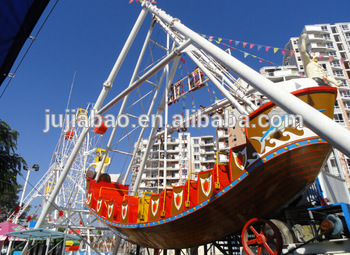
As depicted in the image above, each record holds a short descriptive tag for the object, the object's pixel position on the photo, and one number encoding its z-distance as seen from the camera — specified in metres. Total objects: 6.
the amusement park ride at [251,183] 5.00
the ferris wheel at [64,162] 28.00
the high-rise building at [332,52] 48.12
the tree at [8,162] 10.95
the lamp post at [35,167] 29.06
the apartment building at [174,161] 60.94
